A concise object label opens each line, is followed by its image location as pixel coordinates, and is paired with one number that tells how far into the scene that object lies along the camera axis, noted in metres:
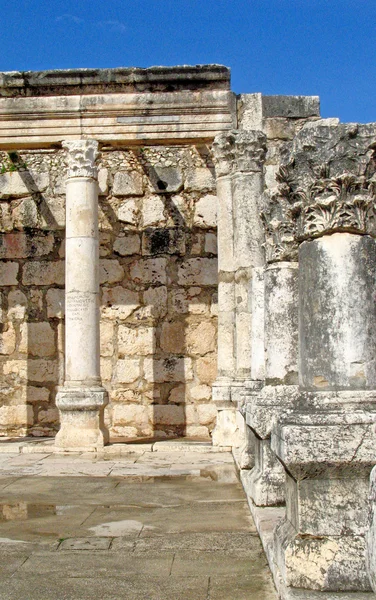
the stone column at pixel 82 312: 11.63
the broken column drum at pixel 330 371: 4.24
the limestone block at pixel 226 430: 11.51
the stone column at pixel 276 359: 6.43
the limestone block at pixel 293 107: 12.80
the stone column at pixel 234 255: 11.64
